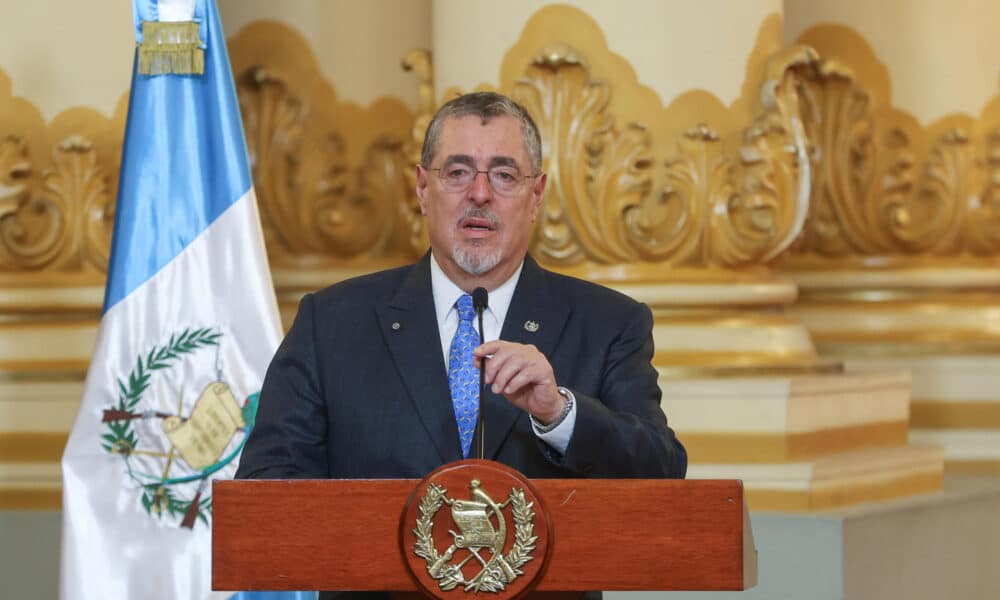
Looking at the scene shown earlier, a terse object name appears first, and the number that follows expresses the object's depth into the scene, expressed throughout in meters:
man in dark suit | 6.09
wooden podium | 4.97
